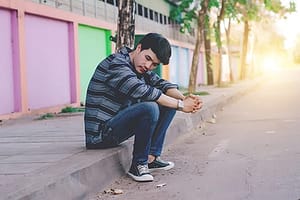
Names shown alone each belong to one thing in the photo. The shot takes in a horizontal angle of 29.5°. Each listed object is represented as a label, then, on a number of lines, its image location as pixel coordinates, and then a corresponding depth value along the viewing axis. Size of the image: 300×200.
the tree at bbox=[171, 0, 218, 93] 20.05
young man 5.25
